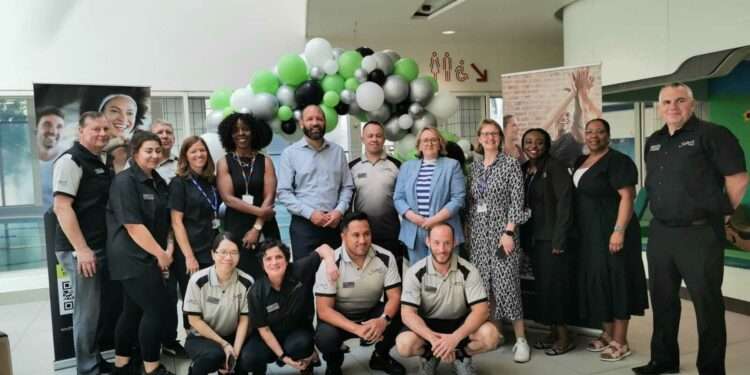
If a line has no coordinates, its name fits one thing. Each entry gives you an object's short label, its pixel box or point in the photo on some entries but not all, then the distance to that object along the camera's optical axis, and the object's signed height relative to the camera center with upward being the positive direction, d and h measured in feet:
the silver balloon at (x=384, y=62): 13.44 +2.44
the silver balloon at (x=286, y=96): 13.26 +1.63
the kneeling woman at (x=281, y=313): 9.21 -2.62
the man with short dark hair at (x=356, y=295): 9.43 -2.41
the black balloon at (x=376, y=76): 13.41 +2.08
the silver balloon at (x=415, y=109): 13.71 +1.25
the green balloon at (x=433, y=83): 13.93 +1.94
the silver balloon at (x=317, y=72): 13.50 +2.23
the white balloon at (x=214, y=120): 14.42 +1.18
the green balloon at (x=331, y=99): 13.26 +1.54
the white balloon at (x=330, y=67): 13.39 +2.34
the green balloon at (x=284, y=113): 13.16 +1.20
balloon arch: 13.21 +1.67
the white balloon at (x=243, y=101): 13.19 +1.54
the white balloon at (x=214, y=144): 13.74 +0.52
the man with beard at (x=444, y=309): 9.04 -2.62
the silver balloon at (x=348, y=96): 13.34 +1.60
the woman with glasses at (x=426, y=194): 10.63 -0.70
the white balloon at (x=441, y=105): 13.88 +1.36
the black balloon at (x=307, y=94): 13.23 +1.65
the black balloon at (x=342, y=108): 13.53 +1.32
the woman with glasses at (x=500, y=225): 10.70 -1.37
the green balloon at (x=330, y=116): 13.27 +1.11
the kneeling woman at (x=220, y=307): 9.07 -2.46
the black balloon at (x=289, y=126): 13.32 +0.90
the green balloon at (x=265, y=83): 13.21 +1.97
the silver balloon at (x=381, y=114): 13.51 +1.15
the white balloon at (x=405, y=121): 13.62 +0.95
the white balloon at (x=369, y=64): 13.28 +2.37
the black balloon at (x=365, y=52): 13.99 +2.80
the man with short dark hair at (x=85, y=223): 9.43 -0.97
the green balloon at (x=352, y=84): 13.41 +1.89
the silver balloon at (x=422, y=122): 13.83 +0.93
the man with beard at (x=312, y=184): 10.85 -0.45
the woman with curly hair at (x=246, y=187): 10.60 -0.46
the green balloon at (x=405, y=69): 13.82 +2.30
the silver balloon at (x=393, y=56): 13.96 +2.70
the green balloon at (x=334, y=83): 13.42 +1.93
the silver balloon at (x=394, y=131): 13.79 +0.73
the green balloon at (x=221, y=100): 14.87 +1.79
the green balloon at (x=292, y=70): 13.21 +2.27
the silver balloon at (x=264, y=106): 12.98 +1.37
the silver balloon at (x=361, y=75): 13.34 +2.11
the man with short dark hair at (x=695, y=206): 8.56 -0.90
